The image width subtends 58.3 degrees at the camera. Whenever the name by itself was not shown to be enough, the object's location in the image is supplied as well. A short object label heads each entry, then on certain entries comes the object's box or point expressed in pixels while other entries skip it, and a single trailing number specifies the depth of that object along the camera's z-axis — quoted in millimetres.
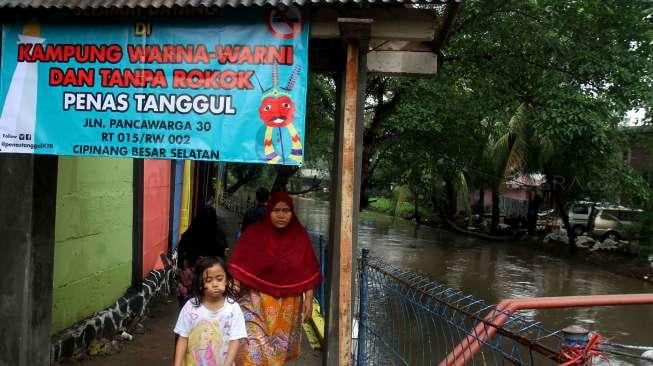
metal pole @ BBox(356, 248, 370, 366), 4457
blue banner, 3623
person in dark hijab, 5081
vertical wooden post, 3686
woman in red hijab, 4227
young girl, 3410
